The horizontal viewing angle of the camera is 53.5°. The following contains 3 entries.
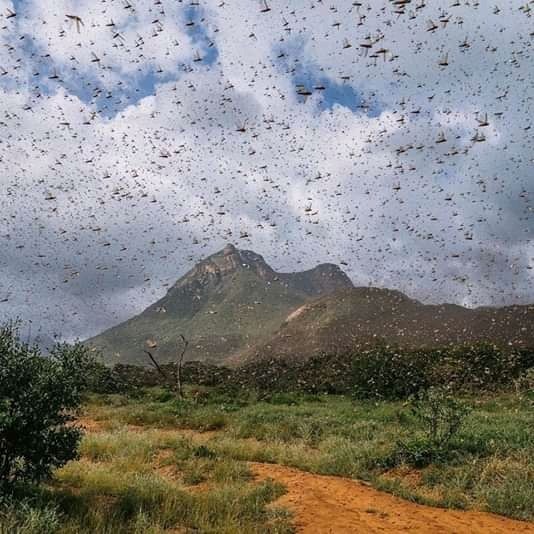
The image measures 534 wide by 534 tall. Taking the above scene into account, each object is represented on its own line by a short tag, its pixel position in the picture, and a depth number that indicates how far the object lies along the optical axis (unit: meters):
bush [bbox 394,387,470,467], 11.62
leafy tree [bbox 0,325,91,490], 7.73
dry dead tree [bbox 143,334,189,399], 27.49
